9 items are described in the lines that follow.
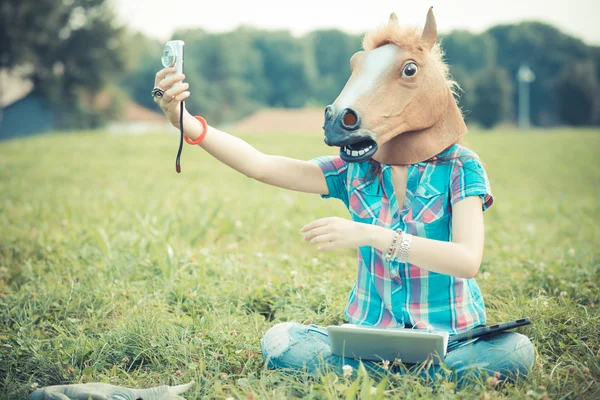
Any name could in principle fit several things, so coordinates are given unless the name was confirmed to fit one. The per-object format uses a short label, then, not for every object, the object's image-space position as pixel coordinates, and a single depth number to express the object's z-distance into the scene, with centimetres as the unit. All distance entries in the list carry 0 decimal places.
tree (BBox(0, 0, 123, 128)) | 2603
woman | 201
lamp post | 4284
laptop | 207
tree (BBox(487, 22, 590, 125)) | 4822
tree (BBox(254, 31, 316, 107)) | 5331
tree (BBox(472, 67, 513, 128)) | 3716
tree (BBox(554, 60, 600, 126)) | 3878
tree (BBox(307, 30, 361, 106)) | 5375
